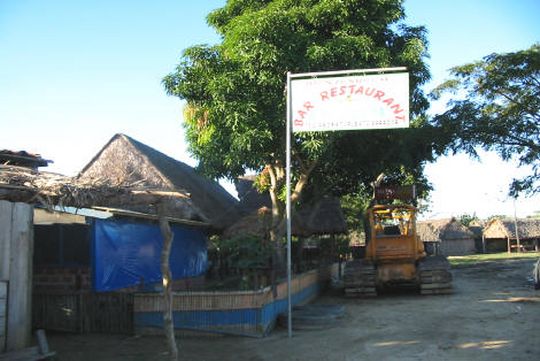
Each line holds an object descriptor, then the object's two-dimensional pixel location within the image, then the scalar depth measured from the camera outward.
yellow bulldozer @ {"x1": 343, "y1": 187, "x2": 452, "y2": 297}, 17.41
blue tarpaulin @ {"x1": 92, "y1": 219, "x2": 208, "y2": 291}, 11.12
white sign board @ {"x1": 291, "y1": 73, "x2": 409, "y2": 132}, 9.77
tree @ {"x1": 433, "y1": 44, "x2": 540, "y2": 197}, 22.88
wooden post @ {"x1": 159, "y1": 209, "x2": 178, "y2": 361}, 7.18
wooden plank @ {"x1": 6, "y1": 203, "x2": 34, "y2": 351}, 7.70
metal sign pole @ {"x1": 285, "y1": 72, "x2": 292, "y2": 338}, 10.55
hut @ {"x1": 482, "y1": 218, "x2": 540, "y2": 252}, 62.84
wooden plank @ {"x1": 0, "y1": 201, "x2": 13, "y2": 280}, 7.61
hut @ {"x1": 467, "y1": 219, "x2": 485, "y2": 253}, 66.68
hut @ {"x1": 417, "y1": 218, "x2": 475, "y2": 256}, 63.78
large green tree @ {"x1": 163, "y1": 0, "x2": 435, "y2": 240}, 13.79
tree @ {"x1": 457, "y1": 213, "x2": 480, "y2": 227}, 86.44
